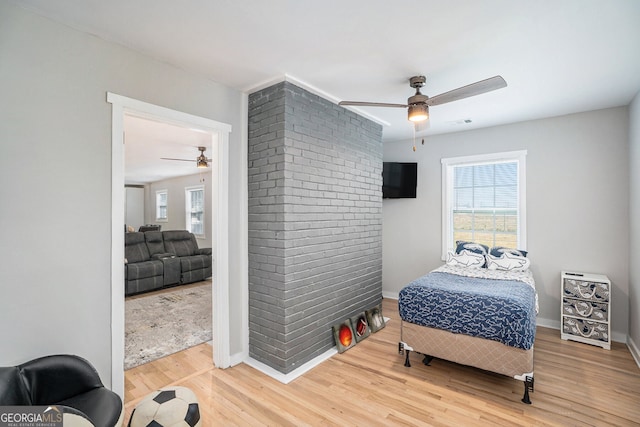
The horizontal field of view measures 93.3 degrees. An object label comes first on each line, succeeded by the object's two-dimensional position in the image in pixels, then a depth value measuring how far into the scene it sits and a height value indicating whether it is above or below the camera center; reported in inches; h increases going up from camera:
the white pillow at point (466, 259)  148.9 -23.8
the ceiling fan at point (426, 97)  85.8 +36.6
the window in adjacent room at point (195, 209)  341.1 +2.4
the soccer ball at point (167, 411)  67.5 -45.8
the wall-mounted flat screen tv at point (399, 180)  191.8 +20.3
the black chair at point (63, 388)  61.6 -39.2
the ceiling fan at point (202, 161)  217.3 +36.1
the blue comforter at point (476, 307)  94.7 -32.7
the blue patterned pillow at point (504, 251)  146.7 -19.5
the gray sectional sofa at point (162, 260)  219.9 -39.7
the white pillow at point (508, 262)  141.9 -24.0
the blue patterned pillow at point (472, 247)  153.4 -18.5
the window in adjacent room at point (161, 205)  394.9 +7.2
